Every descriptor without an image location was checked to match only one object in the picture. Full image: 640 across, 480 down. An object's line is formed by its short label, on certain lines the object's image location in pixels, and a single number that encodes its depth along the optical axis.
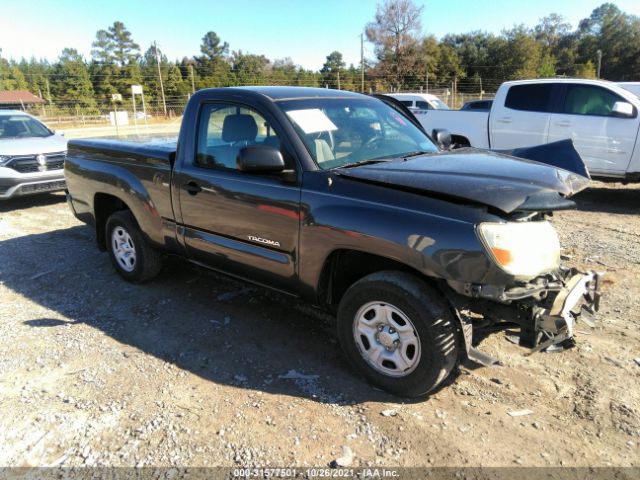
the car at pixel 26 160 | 8.20
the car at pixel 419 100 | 17.78
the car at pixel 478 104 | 17.89
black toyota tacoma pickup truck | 2.60
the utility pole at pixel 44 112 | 48.00
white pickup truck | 7.90
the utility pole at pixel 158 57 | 43.09
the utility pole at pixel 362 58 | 47.45
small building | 61.28
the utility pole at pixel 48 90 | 56.41
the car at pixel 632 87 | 8.88
